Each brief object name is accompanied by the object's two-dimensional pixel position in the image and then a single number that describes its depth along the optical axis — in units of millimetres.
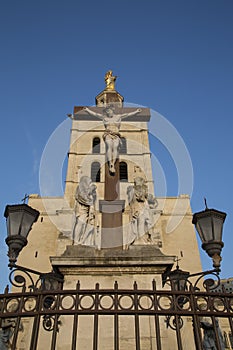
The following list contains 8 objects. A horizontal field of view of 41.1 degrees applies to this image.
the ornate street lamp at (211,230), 5160
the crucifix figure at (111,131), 8633
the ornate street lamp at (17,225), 4957
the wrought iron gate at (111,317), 3828
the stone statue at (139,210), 7140
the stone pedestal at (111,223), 6777
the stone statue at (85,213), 6934
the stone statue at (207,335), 5938
